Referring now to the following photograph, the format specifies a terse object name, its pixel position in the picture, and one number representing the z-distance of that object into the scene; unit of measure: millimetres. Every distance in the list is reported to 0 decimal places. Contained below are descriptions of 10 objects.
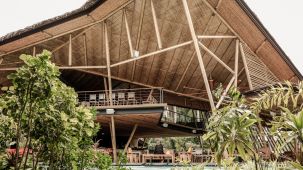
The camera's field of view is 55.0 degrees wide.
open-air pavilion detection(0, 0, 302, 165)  9844
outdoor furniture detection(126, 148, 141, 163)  11290
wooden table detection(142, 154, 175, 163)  10755
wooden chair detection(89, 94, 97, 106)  12806
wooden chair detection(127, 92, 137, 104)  12584
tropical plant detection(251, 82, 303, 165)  2506
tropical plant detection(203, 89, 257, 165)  2832
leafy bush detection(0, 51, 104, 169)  2990
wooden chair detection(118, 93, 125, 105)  12828
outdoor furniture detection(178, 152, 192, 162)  10271
